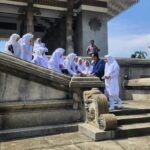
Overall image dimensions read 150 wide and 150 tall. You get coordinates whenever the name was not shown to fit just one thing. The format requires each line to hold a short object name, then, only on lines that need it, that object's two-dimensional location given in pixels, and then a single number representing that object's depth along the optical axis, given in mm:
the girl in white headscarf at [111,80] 4821
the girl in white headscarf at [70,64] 6194
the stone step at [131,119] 3967
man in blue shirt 4953
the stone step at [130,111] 4321
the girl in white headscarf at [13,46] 4840
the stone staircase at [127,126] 3534
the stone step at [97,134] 3475
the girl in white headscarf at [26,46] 5411
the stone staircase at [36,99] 3794
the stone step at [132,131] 3615
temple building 10993
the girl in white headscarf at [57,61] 5804
